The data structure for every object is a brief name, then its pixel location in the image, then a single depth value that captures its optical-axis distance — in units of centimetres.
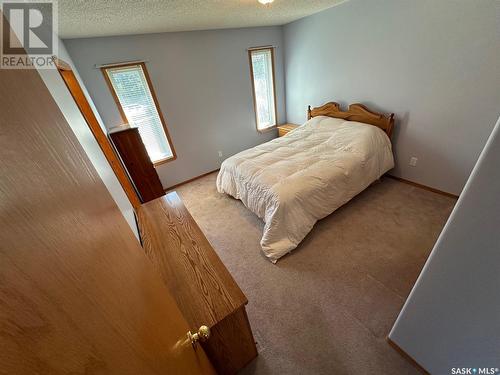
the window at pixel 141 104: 271
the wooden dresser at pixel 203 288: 97
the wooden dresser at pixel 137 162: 240
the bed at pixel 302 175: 192
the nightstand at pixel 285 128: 401
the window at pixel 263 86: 365
